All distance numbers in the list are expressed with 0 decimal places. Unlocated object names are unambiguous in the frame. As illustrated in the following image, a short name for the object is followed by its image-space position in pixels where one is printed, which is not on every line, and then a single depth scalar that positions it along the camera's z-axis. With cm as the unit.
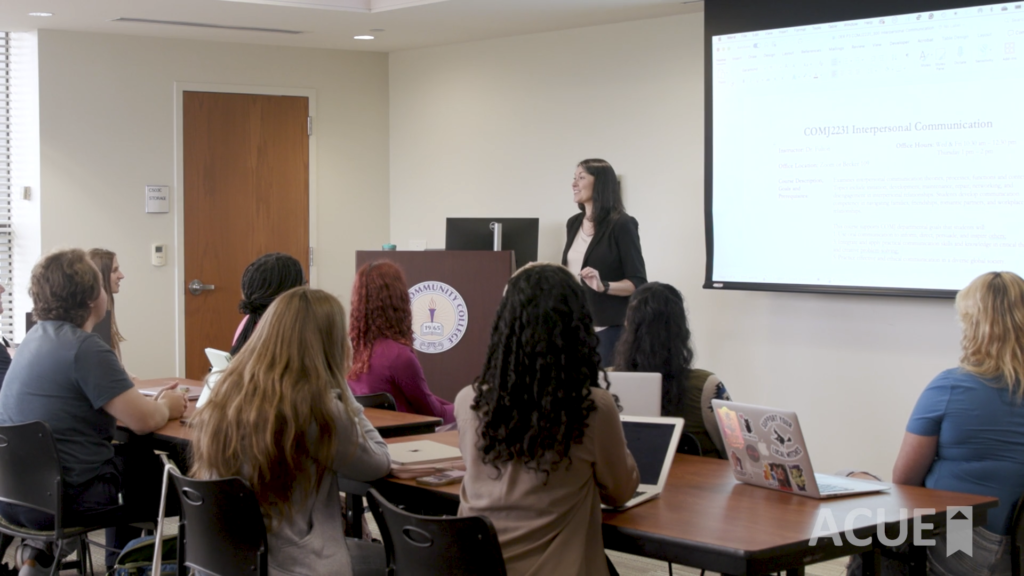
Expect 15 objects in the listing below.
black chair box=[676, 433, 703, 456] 287
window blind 621
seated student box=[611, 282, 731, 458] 294
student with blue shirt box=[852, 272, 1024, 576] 249
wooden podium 515
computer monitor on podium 575
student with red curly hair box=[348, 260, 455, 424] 357
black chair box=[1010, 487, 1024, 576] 243
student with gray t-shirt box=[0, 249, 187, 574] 297
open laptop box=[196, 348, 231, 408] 284
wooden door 647
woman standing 498
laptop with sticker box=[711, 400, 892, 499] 223
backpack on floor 285
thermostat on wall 634
